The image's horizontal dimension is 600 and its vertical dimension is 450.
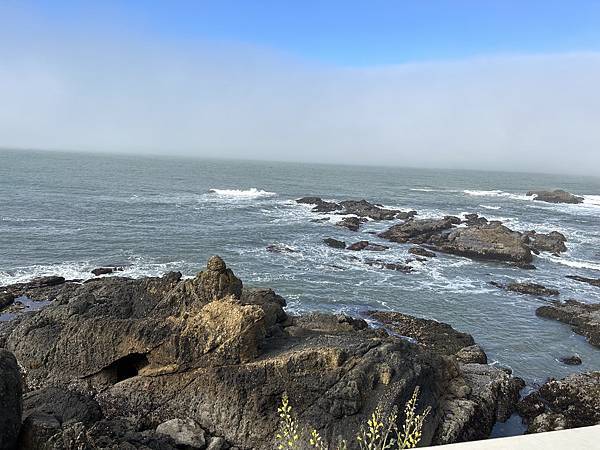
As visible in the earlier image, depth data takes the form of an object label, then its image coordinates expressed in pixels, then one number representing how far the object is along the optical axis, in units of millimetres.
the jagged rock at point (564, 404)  19094
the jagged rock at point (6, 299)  29756
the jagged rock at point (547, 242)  54062
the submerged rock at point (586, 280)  41794
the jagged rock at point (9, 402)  11914
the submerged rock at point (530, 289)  38531
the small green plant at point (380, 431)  14984
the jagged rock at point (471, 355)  24656
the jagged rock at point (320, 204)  77125
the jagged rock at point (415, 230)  56369
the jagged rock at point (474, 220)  66975
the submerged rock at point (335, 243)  51312
